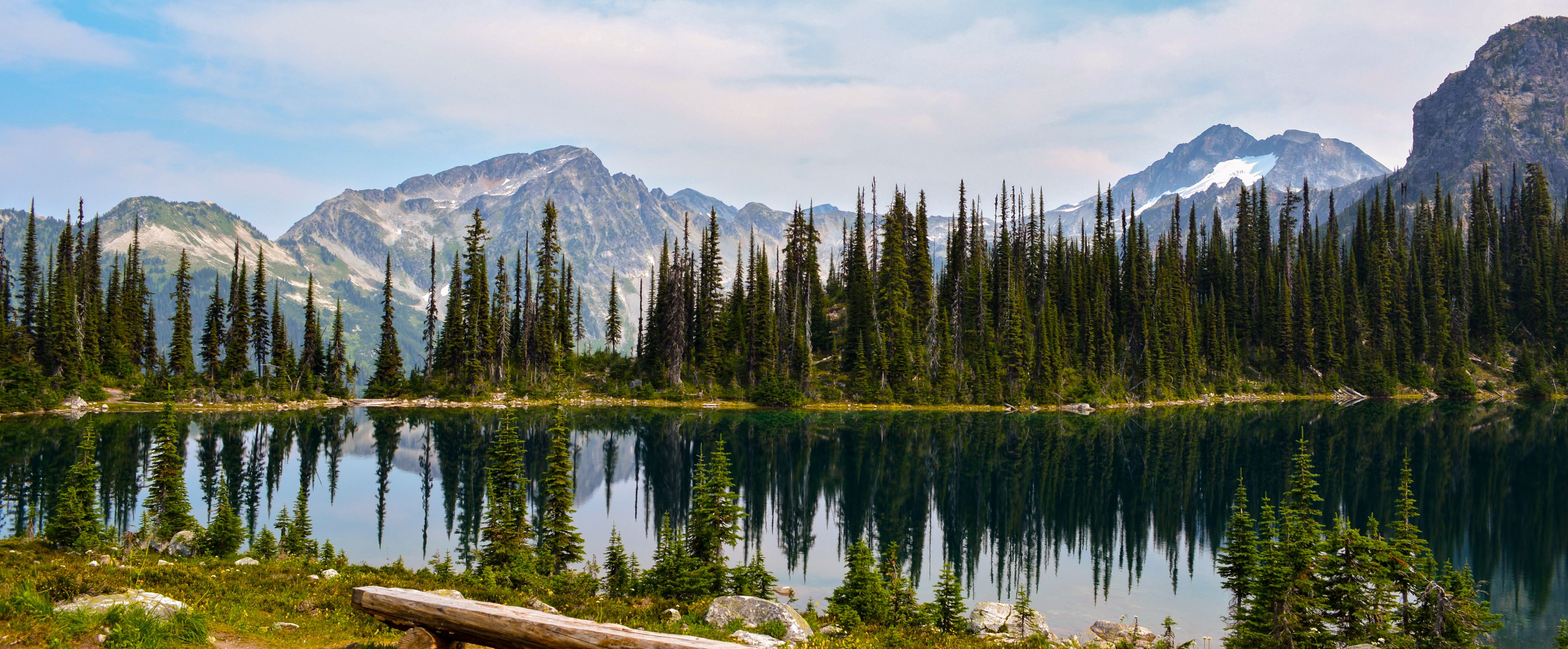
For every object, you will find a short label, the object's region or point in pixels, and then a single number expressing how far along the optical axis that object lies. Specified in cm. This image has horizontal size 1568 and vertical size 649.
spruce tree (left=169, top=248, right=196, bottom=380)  9656
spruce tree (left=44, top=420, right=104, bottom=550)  2383
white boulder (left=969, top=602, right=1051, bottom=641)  2128
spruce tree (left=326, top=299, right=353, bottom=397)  10562
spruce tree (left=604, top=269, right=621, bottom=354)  13225
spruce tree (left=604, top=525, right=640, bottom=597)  2236
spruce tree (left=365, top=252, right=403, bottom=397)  10756
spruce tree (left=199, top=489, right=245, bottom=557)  2550
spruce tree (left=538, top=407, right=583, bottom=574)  2514
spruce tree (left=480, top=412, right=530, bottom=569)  2505
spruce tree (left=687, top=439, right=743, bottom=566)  2398
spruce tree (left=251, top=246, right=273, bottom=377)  10744
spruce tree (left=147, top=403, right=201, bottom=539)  2722
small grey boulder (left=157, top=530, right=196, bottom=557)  2564
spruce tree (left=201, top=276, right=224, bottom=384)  9706
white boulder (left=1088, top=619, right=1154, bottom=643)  2378
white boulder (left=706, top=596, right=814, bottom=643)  1794
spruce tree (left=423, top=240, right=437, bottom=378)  10938
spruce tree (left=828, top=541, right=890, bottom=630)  1973
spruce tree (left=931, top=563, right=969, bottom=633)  2009
